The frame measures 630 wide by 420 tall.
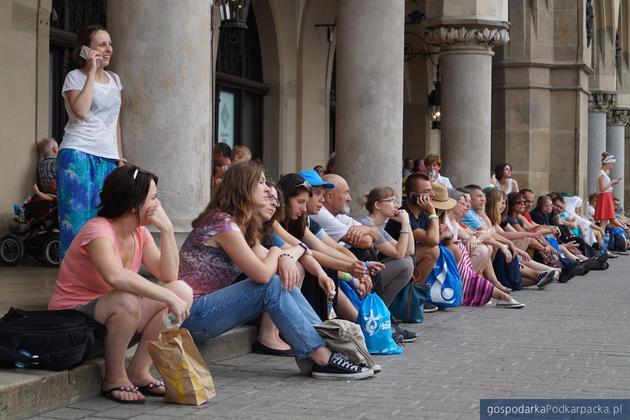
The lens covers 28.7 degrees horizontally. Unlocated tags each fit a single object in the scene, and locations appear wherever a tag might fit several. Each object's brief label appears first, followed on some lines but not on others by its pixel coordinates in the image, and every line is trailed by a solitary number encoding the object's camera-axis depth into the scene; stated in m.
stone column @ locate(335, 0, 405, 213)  11.71
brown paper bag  5.84
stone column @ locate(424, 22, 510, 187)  16.34
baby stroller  11.78
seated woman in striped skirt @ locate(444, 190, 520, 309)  11.37
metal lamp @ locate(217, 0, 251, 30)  13.77
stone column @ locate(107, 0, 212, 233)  7.88
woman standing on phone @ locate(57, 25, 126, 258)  6.88
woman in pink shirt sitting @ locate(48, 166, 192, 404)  5.80
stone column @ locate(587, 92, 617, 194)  26.84
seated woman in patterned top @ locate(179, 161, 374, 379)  6.73
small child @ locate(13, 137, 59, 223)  12.30
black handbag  5.58
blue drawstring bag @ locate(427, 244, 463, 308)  10.73
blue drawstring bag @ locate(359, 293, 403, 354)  7.79
